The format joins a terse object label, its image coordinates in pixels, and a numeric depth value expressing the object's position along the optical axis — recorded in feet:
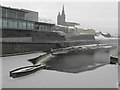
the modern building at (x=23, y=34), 95.43
